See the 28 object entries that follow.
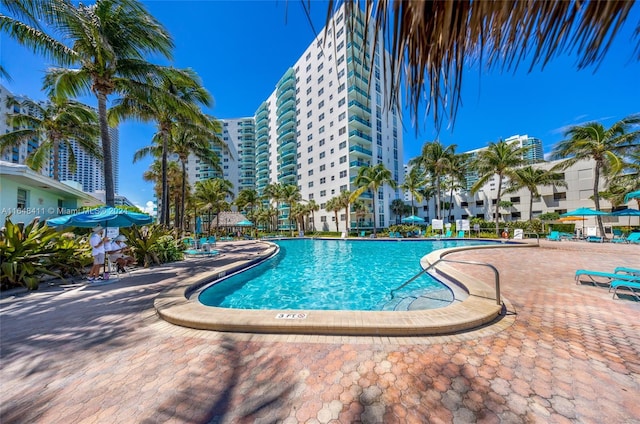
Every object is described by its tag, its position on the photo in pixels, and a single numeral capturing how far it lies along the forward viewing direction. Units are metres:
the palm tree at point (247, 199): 49.84
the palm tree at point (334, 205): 34.42
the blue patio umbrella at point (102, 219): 7.15
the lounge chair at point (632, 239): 15.27
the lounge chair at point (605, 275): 5.33
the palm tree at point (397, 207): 45.78
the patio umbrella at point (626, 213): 17.27
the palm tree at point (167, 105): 11.70
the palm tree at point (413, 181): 35.14
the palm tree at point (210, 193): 33.84
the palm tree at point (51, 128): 16.06
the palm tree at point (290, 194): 40.12
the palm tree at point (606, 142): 18.52
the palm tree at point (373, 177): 29.28
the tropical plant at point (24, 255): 6.37
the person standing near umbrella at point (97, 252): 7.32
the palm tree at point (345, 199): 33.22
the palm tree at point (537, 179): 30.10
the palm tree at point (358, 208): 35.94
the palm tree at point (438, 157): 30.22
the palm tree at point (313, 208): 40.94
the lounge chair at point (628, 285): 4.94
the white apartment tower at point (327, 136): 39.44
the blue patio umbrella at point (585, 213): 18.09
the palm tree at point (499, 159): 23.92
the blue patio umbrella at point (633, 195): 13.21
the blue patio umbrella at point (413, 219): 27.23
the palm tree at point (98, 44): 8.46
